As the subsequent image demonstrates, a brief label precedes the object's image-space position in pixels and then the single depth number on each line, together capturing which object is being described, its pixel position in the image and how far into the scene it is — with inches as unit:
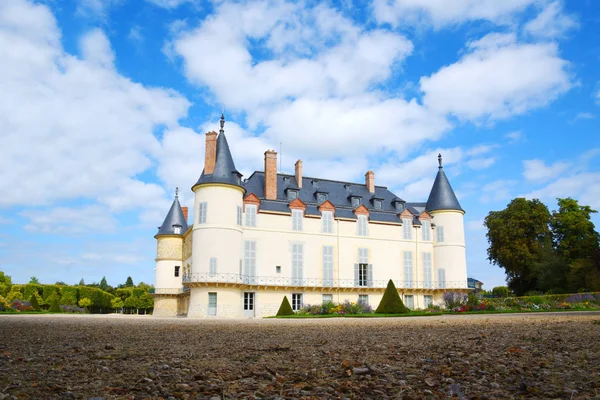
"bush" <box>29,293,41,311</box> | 1480.1
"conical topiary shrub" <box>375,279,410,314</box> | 1050.3
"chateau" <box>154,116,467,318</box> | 1242.0
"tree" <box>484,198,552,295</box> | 1627.7
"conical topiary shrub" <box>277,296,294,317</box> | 1136.2
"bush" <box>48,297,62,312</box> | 1441.1
